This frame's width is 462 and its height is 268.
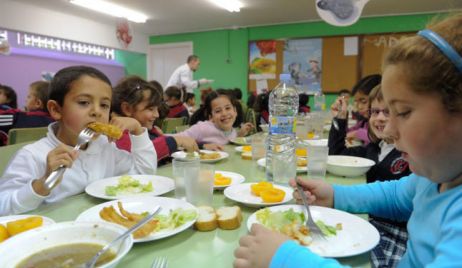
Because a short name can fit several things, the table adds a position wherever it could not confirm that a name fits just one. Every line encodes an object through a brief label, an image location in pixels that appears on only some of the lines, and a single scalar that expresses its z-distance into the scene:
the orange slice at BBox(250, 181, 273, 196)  1.13
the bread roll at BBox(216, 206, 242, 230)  0.90
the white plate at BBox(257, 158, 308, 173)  1.53
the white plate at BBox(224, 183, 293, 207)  1.05
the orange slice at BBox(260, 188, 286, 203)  1.07
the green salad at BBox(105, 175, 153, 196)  1.17
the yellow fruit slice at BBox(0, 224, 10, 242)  0.78
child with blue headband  0.60
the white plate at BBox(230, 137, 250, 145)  2.45
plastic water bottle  1.37
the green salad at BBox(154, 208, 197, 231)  0.87
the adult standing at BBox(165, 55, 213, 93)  6.81
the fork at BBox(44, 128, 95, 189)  0.99
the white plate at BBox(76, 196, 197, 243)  0.92
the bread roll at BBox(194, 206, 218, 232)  0.89
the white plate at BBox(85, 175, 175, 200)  1.14
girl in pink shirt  2.80
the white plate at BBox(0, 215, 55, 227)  0.86
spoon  0.63
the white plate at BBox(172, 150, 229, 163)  1.75
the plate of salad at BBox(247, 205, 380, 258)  0.76
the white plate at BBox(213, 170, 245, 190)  1.25
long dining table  0.73
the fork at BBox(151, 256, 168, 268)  0.69
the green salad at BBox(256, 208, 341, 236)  0.85
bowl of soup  0.66
